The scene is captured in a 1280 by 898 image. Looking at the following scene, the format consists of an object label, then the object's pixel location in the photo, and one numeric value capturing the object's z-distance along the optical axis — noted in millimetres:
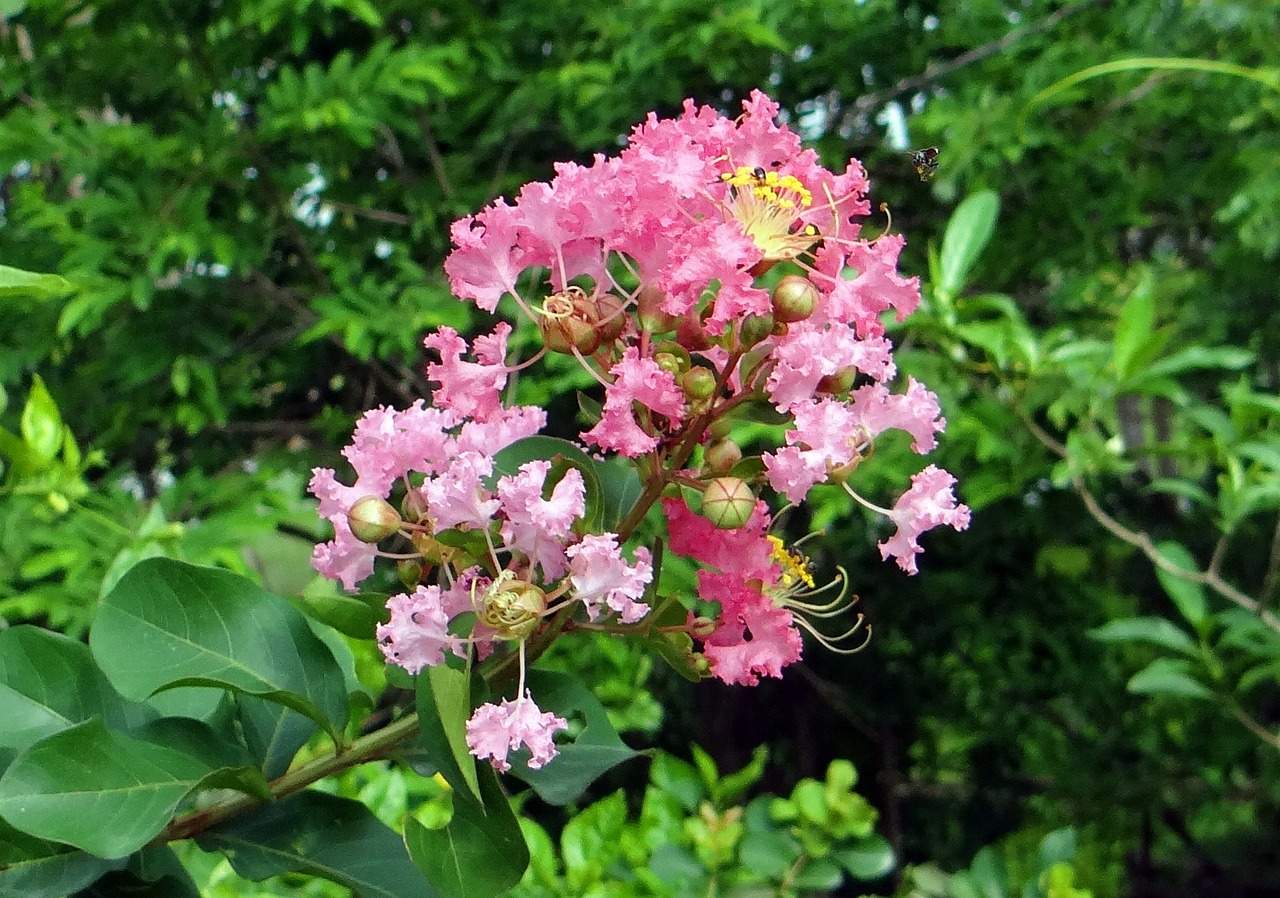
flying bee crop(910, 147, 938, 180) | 297
